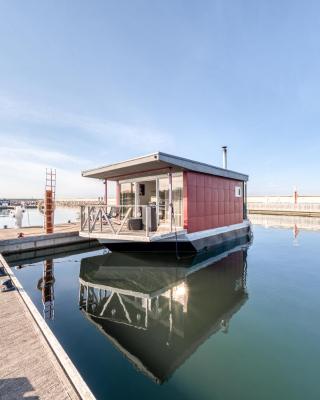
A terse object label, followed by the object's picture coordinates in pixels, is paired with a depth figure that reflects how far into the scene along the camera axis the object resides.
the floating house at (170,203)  8.77
